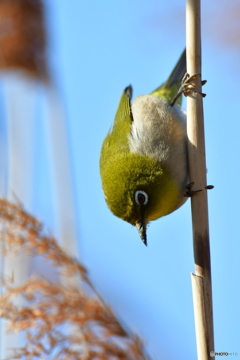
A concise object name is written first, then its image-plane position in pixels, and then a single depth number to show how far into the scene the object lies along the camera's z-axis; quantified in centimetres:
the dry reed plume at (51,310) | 417
